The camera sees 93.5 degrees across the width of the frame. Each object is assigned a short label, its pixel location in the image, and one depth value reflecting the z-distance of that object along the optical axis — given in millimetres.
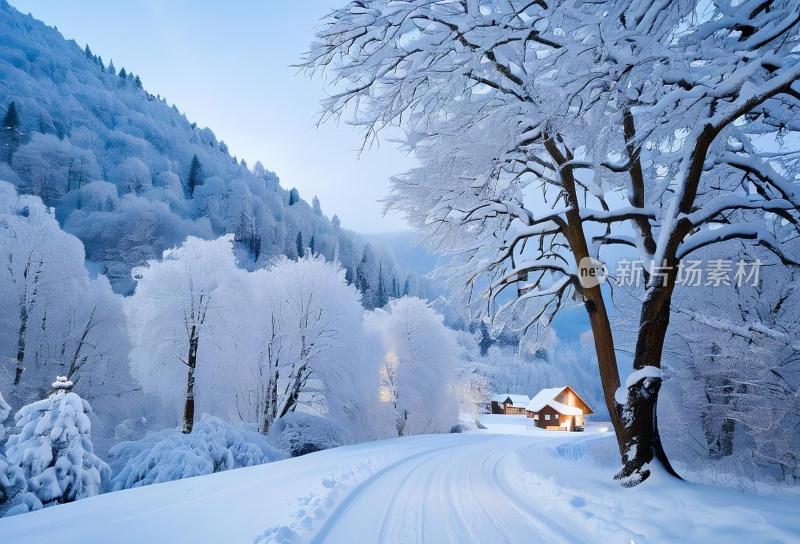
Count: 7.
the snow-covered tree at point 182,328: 17969
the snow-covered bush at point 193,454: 10148
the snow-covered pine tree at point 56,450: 7668
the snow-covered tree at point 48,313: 21891
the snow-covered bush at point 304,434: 15797
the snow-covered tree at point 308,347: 19875
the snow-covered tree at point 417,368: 28703
